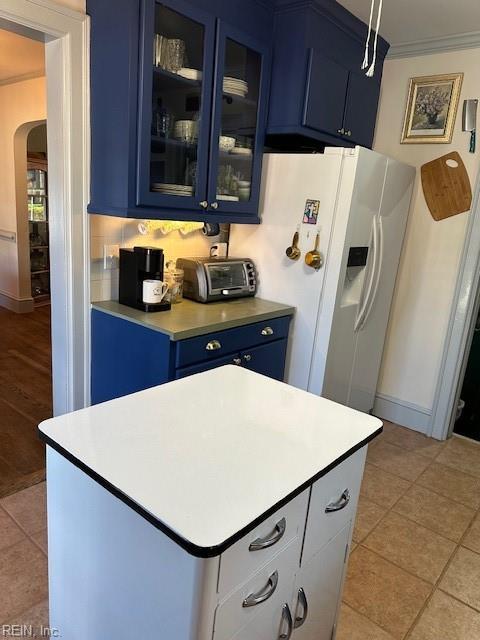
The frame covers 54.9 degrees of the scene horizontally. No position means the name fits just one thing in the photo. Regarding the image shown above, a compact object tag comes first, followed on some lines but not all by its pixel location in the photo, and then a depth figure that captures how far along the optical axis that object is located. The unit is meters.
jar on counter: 2.62
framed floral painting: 2.91
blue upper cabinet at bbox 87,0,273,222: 2.01
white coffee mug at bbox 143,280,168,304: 2.35
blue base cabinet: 2.17
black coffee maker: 2.38
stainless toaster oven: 2.65
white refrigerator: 2.52
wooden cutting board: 2.92
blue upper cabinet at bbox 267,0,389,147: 2.43
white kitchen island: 0.91
